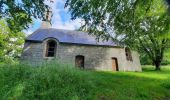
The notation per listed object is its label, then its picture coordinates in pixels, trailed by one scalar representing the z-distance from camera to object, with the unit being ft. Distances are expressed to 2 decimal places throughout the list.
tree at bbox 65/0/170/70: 13.93
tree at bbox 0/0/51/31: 15.11
